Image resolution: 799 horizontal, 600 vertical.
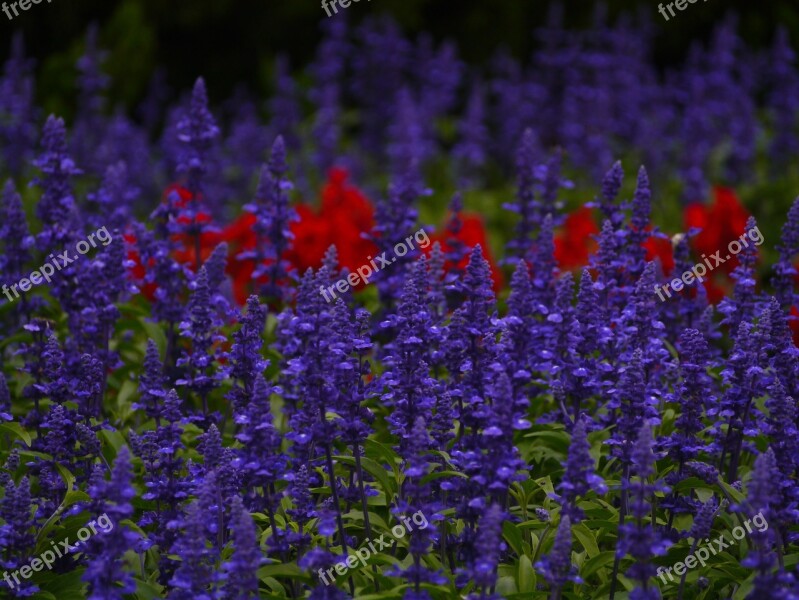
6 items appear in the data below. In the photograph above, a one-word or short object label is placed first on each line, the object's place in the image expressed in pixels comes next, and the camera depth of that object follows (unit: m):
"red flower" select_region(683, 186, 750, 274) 17.62
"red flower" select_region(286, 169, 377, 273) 15.99
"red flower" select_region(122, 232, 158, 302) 14.67
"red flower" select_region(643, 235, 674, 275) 15.75
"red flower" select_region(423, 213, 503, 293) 15.16
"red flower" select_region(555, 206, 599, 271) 17.80
